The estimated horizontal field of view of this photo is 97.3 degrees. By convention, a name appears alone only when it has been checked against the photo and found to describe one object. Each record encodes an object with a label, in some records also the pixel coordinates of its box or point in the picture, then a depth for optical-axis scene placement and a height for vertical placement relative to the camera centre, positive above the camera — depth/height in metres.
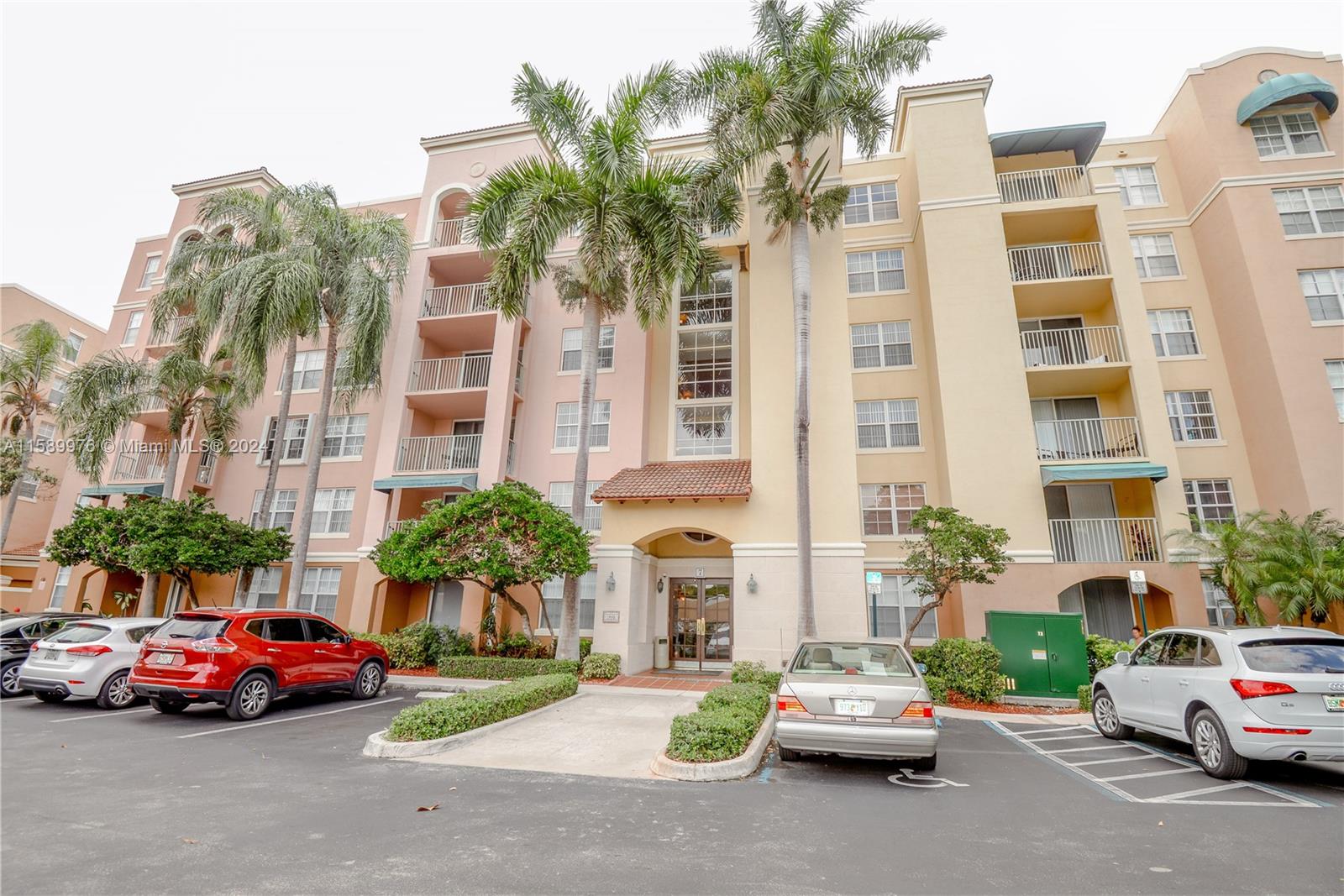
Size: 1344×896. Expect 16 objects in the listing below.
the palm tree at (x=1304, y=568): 12.87 +1.16
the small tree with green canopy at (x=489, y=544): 13.69 +1.50
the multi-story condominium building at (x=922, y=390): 16.03 +6.75
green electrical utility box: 13.06 -0.75
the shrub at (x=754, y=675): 12.86 -1.33
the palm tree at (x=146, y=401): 18.53 +6.52
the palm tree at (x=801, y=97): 14.49 +12.48
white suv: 6.39 -0.83
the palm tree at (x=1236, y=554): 13.75 +1.58
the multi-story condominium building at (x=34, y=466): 24.29 +5.90
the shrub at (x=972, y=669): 12.84 -1.11
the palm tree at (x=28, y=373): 20.62 +7.81
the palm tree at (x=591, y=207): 14.82 +9.95
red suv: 9.34 -0.86
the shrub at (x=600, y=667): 14.95 -1.33
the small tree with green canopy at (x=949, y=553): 13.41 +1.42
